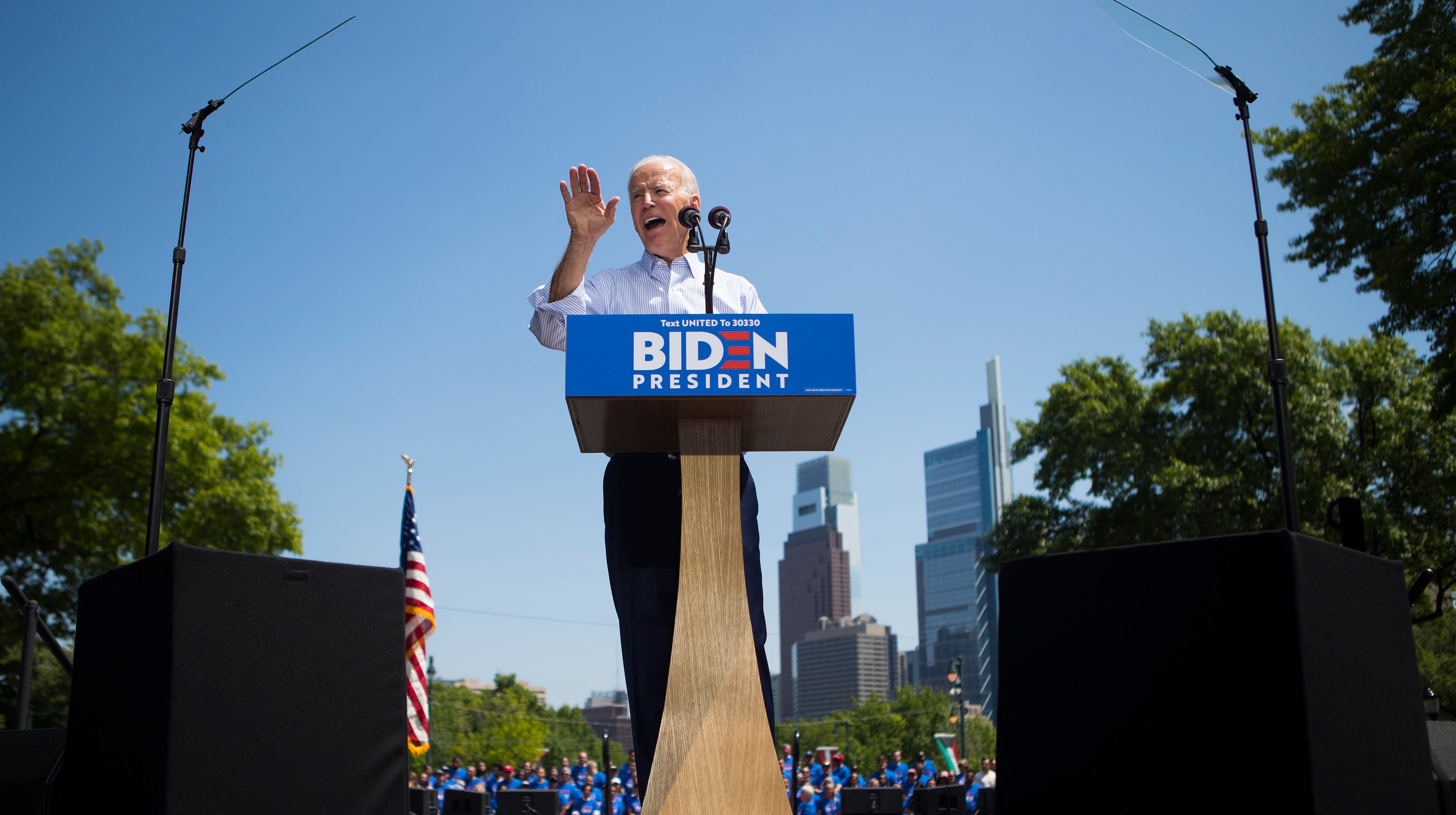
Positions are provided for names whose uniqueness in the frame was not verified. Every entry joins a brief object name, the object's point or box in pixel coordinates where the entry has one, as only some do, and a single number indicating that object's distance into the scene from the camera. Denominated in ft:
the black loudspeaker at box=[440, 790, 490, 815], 20.31
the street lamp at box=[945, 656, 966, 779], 85.25
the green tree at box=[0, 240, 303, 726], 56.44
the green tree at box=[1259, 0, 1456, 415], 35.29
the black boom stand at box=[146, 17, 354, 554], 13.92
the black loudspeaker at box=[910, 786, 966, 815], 16.88
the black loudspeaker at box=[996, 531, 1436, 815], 5.47
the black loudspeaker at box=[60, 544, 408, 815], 6.93
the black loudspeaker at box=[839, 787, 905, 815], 19.19
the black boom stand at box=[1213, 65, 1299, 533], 14.14
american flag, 38.17
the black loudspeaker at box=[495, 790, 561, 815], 21.93
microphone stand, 10.53
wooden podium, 8.80
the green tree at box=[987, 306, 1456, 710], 52.65
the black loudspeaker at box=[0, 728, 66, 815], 10.43
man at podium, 11.06
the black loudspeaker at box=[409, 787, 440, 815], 15.44
